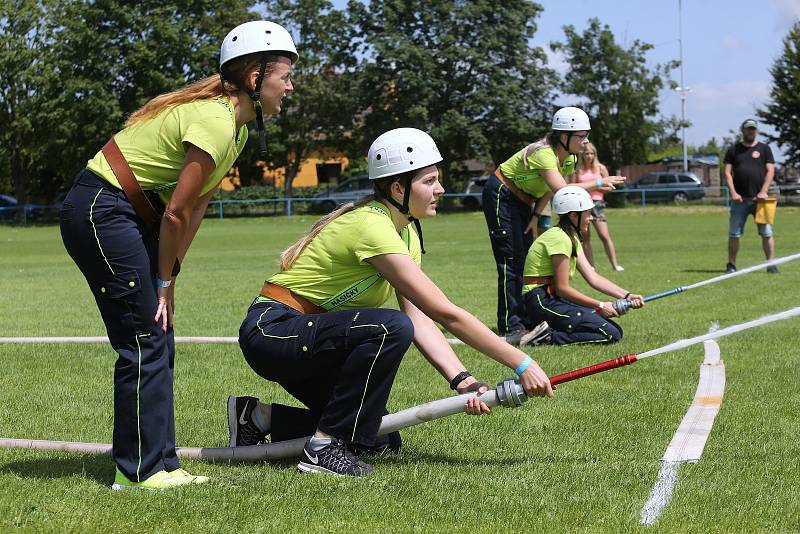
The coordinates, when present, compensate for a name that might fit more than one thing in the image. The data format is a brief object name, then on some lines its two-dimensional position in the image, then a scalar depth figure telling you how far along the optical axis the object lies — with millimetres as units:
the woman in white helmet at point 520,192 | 9664
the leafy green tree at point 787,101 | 56406
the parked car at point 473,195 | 49406
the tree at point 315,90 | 57219
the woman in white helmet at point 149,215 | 4453
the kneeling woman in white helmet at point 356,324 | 4699
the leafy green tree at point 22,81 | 52094
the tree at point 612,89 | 61344
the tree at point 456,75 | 54844
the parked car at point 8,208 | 49150
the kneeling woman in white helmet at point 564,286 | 8898
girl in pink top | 15608
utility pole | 63325
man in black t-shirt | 15938
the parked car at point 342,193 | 48719
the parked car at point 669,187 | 49625
